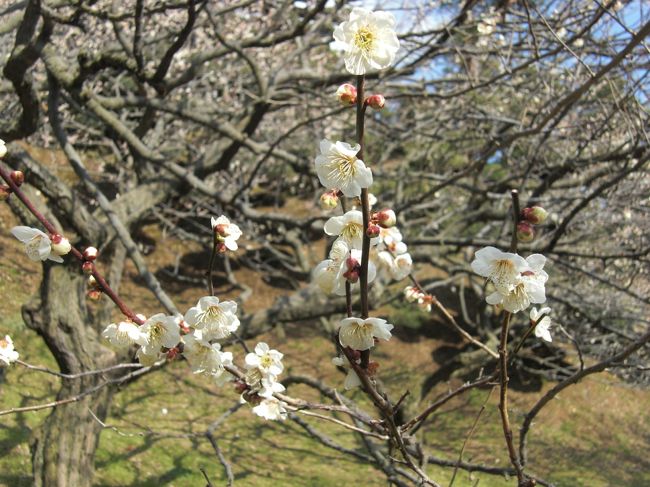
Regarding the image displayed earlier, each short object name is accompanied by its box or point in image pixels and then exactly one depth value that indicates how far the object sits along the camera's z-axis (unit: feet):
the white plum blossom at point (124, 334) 1.22
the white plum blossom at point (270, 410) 1.40
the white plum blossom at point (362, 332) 1.06
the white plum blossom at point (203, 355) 1.24
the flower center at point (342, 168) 0.98
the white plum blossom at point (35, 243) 1.18
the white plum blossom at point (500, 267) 1.08
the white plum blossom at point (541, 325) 1.31
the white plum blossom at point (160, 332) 1.23
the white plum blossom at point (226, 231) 1.21
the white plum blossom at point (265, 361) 1.30
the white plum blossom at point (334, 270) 1.09
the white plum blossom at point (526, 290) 1.09
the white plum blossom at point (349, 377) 1.17
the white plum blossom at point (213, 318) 1.22
